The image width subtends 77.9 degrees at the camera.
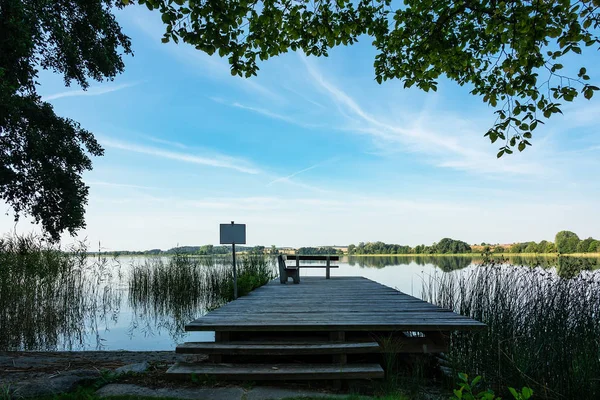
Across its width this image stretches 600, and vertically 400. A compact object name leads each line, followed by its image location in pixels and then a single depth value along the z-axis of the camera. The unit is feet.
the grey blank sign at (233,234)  26.53
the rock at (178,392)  11.18
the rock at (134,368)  13.78
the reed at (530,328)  11.85
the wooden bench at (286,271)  33.81
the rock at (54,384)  11.65
